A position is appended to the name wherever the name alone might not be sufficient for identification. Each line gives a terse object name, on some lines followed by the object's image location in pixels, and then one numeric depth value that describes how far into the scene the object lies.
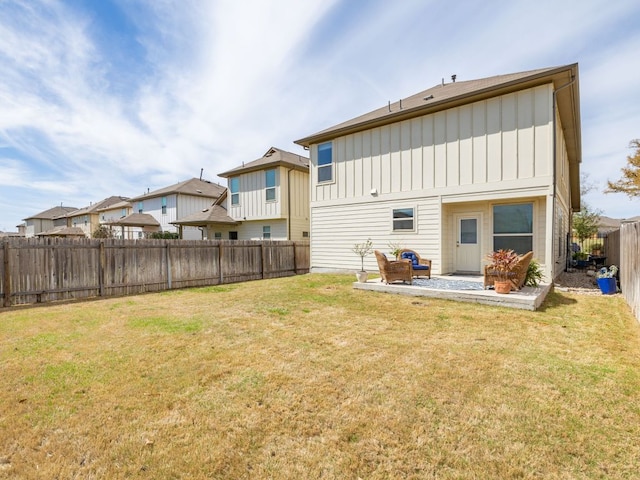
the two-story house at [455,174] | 8.62
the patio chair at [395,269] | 8.30
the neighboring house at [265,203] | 16.84
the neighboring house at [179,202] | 24.73
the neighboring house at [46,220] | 48.34
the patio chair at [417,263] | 9.04
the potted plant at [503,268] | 6.79
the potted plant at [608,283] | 8.06
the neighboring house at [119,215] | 28.41
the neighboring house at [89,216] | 37.59
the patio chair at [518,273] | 6.78
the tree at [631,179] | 21.77
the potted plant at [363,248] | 11.45
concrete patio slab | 6.38
